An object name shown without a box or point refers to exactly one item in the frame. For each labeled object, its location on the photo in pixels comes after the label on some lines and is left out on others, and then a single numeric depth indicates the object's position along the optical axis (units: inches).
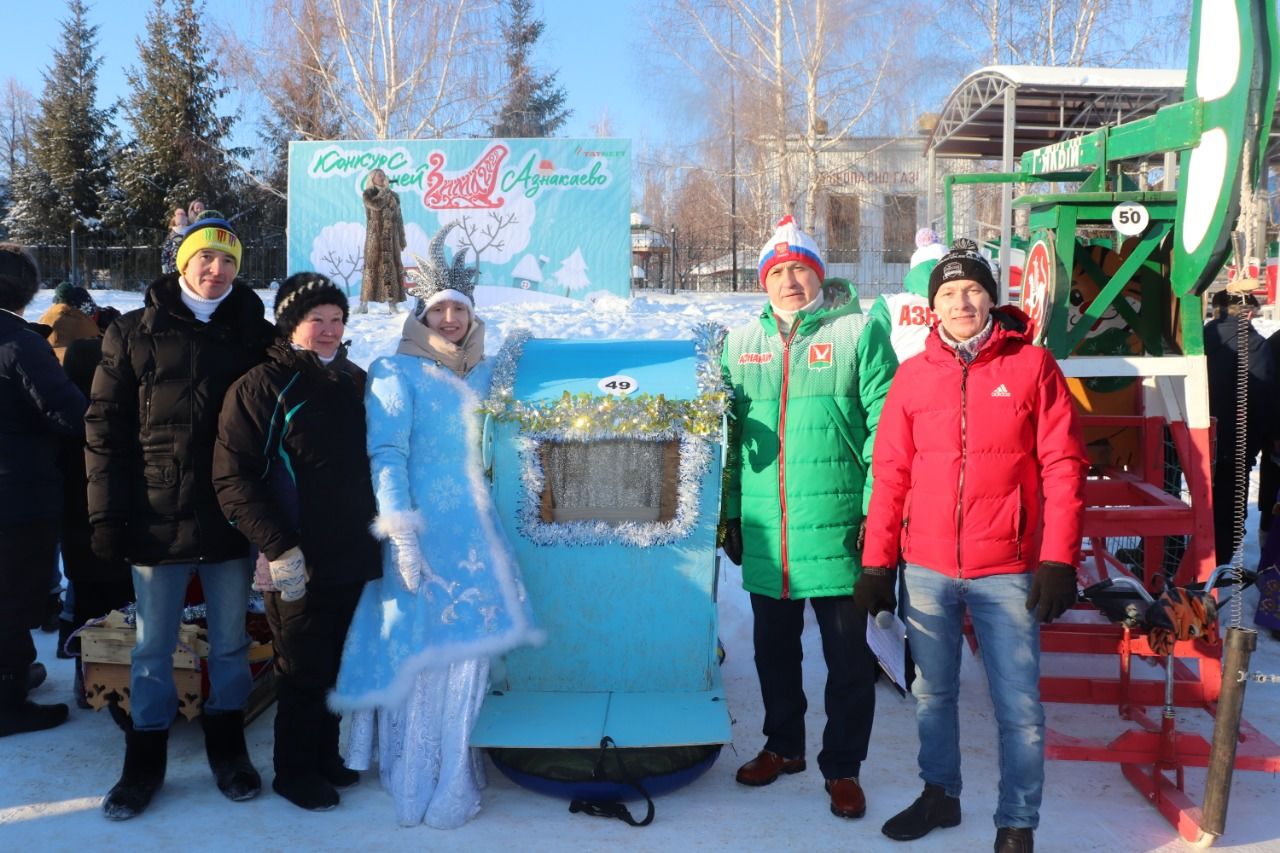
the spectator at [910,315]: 187.9
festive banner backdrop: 621.9
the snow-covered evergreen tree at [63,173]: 1028.5
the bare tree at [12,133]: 1808.6
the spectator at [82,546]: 165.5
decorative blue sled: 133.3
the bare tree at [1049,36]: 809.5
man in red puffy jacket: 106.3
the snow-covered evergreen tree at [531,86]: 1149.7
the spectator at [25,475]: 141.8
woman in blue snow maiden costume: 121.6
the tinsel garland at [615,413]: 131.3
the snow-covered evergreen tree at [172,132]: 1001.5
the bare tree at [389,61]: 794.2
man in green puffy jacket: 124.0
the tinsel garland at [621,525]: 133.8
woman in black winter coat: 117.8
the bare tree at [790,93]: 792.9
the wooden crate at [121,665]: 141.8
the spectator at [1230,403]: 205.6
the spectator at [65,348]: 166.4
